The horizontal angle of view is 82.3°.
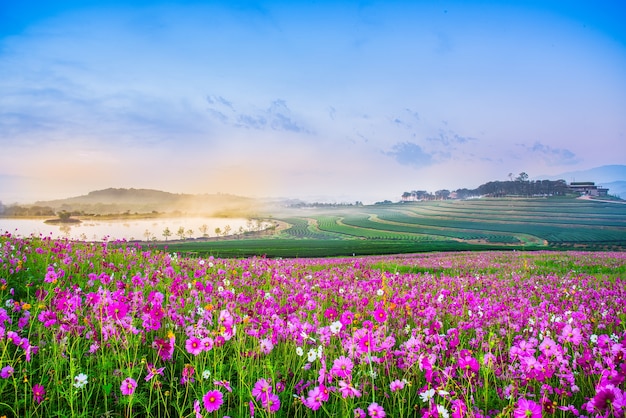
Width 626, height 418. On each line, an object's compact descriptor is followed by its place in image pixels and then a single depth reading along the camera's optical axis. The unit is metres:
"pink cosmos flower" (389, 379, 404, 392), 2.78
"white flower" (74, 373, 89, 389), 2.52
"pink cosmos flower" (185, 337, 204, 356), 2.91
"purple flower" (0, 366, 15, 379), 2.68
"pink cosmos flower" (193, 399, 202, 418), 2.17
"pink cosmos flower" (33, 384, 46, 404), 2.61
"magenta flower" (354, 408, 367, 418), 2.36
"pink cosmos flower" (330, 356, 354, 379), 2.53
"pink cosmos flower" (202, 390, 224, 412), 2.29
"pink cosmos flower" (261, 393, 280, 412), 2.43
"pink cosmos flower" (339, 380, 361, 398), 2.36
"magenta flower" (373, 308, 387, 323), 3.77
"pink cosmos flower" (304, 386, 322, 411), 2.36
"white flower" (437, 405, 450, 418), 2.25
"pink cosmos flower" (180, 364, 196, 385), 2.79
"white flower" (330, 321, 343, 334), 3.16
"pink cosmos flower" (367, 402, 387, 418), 2.40
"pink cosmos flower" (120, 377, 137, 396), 2.46
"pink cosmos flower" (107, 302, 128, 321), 3.65
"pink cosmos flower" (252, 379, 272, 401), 2.51
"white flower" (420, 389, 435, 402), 2.38
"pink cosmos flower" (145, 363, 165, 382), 2.63
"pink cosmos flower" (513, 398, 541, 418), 2.11
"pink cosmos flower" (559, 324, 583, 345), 3.43
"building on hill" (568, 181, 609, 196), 155.50
